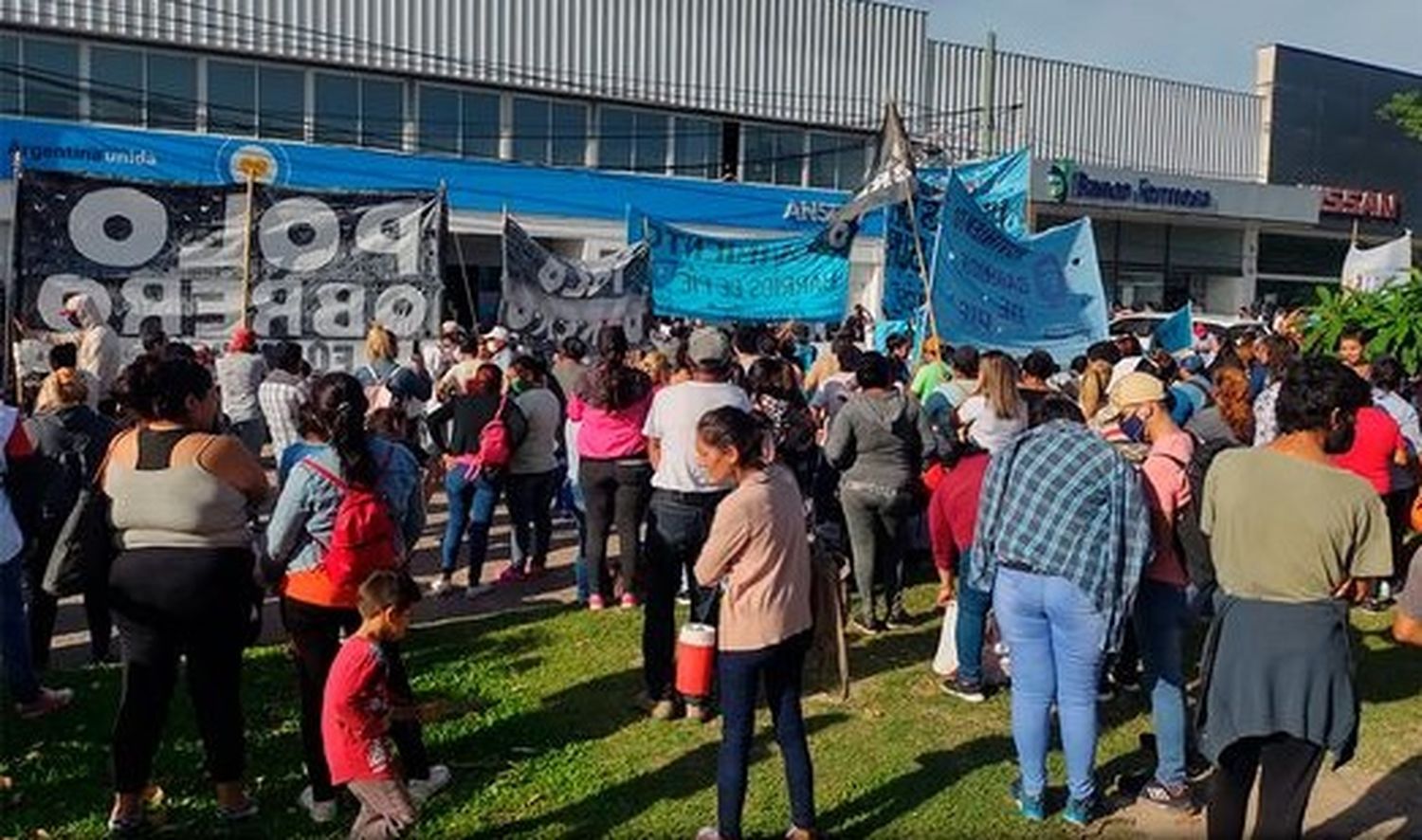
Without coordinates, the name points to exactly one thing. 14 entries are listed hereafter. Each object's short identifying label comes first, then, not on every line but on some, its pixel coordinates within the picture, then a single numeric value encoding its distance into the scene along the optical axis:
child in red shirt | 4.85
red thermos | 6.21
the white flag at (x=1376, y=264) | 16.33
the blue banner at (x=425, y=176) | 23.31
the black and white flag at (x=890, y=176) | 12.74
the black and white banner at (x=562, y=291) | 13.23
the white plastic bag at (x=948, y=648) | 7.10
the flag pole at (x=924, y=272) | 10.41
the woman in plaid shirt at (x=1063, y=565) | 4.92
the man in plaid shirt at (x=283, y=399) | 8.70
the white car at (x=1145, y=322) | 22.94
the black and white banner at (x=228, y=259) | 9.74
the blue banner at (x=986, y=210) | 12.68
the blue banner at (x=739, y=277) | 14.18
